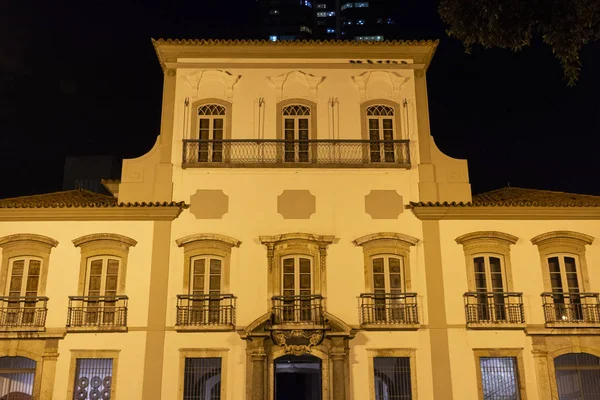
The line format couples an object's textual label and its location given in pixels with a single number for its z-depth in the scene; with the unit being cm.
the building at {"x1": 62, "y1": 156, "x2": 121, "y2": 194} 3222
